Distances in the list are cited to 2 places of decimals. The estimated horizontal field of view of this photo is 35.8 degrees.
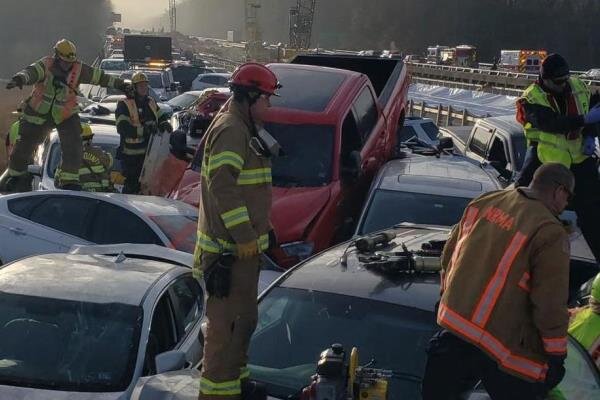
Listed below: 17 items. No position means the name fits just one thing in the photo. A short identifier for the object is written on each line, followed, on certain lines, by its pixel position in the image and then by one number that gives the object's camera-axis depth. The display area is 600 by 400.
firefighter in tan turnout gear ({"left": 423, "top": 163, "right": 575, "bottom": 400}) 3.65
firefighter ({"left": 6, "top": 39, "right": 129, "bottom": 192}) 10.02
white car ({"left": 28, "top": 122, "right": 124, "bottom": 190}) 11.06
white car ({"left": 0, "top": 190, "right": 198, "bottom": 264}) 8.23
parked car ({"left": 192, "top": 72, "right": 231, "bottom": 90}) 31.89
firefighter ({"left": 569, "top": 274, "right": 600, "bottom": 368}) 4.84
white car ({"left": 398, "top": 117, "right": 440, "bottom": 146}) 16.80
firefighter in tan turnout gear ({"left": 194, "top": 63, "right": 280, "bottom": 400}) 4.40
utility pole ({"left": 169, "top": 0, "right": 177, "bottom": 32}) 121.53
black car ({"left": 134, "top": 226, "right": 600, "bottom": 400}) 4.37
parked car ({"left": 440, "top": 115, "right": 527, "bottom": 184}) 11.97
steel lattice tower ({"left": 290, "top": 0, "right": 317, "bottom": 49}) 63.10
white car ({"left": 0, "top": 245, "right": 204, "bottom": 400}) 4.87
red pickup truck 8.45
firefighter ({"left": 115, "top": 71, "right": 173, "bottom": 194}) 11.41
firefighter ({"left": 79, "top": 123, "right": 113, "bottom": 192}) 10.54
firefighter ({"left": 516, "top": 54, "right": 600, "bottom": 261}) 7.07
